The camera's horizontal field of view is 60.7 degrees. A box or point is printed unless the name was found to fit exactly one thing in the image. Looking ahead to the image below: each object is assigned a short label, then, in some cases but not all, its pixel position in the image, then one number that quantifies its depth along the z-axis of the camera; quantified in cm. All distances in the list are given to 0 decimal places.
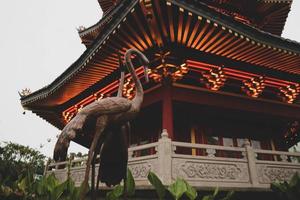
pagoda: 588
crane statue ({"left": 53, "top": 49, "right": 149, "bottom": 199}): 256
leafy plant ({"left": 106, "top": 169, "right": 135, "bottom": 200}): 366
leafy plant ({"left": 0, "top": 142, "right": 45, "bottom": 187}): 2952
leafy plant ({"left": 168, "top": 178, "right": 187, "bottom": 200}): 395
